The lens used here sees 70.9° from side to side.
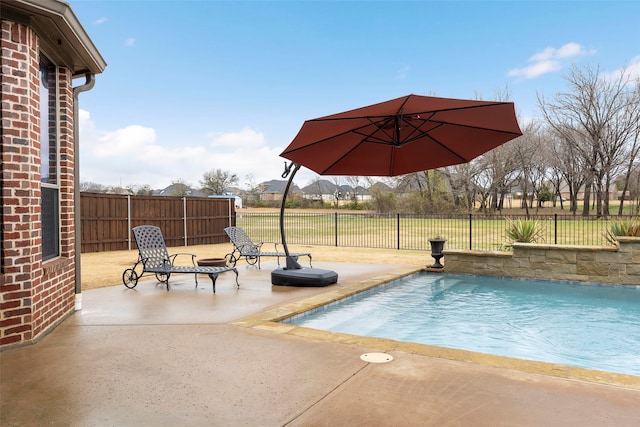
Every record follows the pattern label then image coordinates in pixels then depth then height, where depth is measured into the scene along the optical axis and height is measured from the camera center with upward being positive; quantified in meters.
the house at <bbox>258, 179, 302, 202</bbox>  66.29 +3.81
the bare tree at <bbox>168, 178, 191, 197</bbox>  48.72 +2.88
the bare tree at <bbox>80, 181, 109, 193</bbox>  41.38 +2.68
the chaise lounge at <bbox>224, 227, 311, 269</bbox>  9.32 -0.72
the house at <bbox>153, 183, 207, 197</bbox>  48.16 +2.57
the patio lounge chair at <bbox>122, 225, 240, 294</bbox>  6.82 -0.74
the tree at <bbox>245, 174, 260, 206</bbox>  51.88 +2.91
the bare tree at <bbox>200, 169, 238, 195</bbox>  51.00 +3.67
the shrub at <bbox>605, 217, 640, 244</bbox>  7.93 -0.38
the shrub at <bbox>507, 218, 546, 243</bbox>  9.37 -0.48
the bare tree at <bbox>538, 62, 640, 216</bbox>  27.84 +5.89
